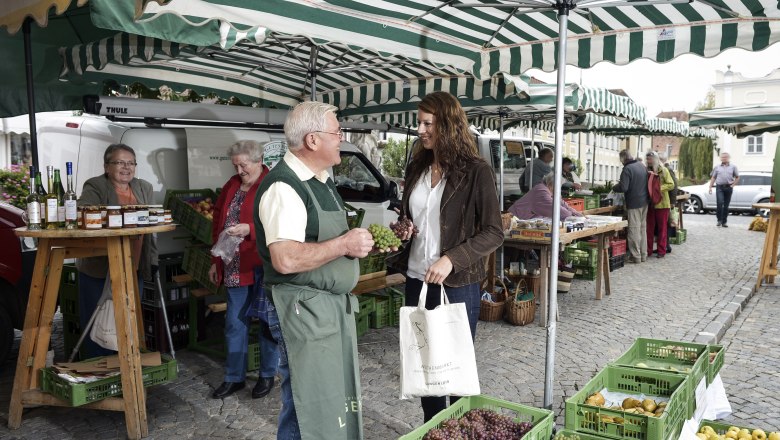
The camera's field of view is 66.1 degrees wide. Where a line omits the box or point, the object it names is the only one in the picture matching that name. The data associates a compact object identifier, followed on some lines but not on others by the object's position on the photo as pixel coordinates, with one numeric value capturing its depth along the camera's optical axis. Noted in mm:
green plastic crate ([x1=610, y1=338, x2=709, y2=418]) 3850
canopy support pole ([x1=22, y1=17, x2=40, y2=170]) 4527
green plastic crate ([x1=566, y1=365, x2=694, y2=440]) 2902
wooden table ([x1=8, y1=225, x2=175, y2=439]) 3854
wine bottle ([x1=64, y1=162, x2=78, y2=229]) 3773
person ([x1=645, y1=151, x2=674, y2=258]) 11320
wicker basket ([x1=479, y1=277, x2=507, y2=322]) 6848
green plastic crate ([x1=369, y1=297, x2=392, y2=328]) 6440
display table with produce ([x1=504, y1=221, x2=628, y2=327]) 6633
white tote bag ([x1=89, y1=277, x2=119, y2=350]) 4266
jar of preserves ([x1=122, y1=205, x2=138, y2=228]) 3830
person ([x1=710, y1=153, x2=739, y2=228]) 16602
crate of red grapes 2749
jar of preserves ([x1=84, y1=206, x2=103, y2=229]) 3670
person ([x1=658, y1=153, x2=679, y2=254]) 12148
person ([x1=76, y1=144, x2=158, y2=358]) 4652
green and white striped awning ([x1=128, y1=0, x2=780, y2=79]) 3662
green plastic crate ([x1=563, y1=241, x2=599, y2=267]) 8938
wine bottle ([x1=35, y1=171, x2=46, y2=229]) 3819
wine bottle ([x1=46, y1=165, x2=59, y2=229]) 3723
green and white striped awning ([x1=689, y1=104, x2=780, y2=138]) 11789
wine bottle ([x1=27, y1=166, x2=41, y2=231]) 3695
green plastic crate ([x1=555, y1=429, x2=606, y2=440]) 2944
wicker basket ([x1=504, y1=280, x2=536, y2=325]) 6664
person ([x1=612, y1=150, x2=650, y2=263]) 10836
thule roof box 5934
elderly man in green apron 2430
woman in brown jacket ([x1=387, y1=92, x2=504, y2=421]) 3139
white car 22062
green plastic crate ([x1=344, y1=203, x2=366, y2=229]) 5828
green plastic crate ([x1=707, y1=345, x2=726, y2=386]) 3928
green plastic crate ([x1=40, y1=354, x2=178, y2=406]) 3752
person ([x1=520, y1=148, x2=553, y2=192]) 12227
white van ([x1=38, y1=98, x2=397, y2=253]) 5883
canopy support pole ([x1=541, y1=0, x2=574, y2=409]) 3682
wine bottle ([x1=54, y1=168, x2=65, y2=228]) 3822
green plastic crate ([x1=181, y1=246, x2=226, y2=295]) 5270
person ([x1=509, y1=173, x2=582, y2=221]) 8008
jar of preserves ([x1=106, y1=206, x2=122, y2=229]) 3749
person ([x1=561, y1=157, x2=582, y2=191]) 12640
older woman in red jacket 4508
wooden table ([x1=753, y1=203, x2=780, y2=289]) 8711
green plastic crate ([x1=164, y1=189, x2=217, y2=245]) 5270
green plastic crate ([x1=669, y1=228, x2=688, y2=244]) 13508
